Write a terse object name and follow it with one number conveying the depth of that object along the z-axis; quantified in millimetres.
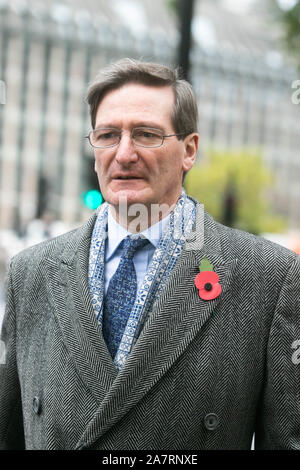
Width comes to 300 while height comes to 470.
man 4527
